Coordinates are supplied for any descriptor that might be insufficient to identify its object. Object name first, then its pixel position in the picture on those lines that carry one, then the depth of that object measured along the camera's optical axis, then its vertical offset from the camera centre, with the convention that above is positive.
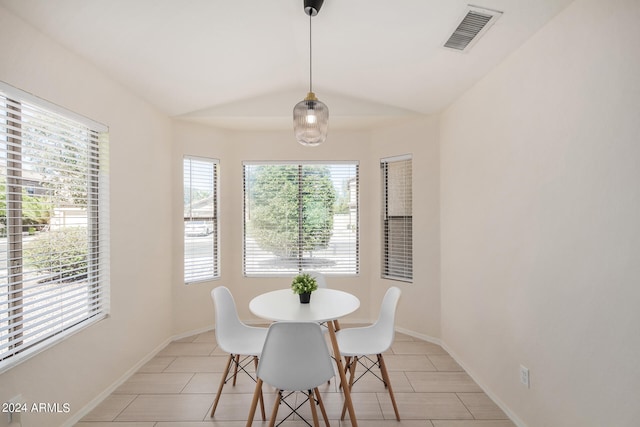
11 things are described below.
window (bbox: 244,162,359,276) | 4.25 -0.04
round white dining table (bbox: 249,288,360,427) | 2.16 -0.68
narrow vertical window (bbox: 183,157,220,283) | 3.87 -0.05
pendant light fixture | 2.09 +0.62
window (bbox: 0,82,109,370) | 1.82 -0.05
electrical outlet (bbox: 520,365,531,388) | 2.13 -1.06
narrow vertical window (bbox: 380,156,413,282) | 3.91 -0.07
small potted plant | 2.51 -0.55
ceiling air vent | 1.95 +1.18
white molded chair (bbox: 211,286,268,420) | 2.35 -0.94
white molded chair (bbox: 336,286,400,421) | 2.33 -0.95
